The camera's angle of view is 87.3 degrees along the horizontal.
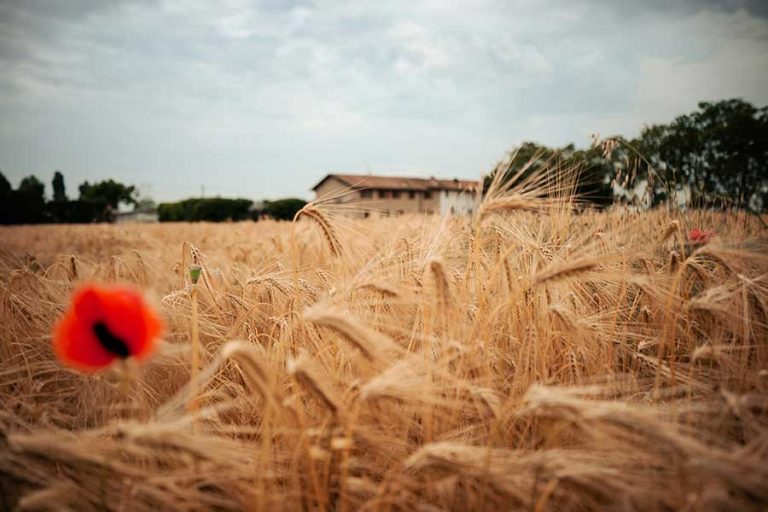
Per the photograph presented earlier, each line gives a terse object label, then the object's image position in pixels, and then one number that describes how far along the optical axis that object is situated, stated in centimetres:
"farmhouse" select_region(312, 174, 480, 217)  3647
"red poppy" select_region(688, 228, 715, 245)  209
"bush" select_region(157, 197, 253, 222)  3488
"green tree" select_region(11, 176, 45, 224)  2734
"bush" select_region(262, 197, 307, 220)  3046
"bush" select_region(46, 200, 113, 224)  3135
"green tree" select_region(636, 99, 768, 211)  2194
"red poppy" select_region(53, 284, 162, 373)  72
